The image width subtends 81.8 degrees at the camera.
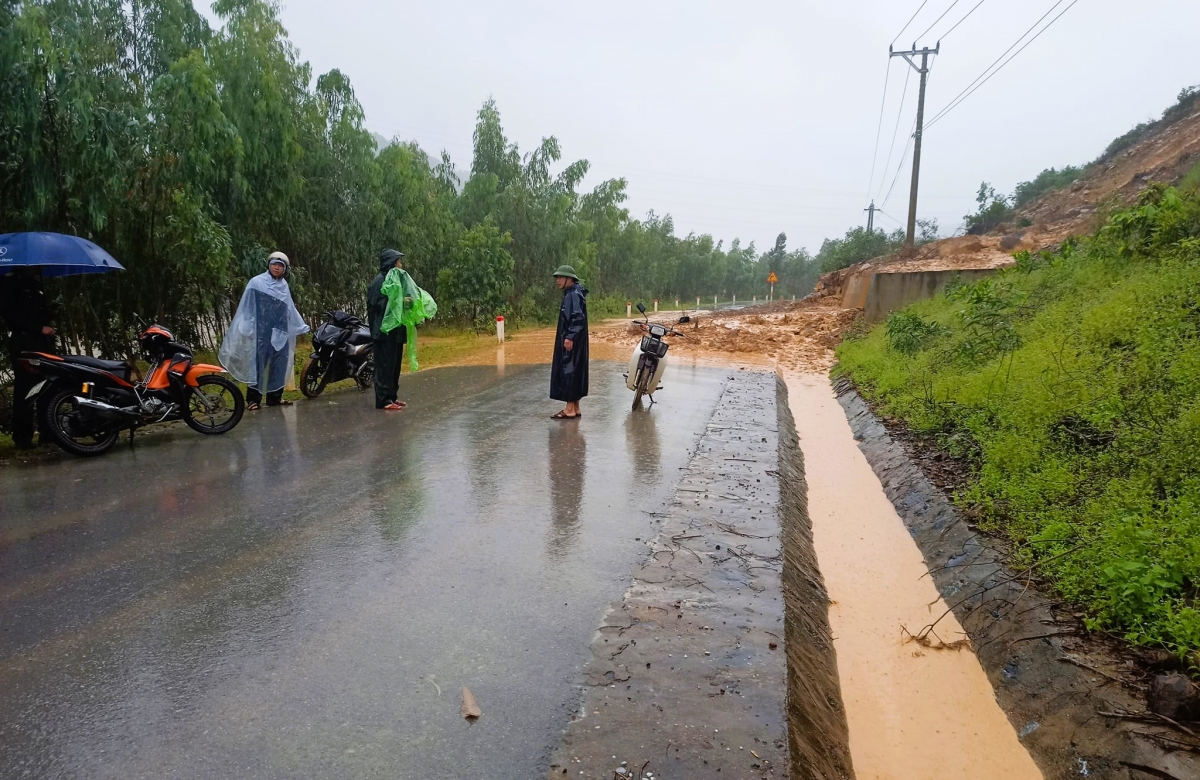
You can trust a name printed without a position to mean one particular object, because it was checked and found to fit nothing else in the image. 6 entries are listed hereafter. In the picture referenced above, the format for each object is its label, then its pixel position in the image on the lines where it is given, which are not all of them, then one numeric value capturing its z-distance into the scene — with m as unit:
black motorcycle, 9.01
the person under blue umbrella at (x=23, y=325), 5.74
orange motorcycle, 5.62
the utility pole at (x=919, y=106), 22.55
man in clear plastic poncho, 7.76
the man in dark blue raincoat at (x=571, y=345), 7.46
